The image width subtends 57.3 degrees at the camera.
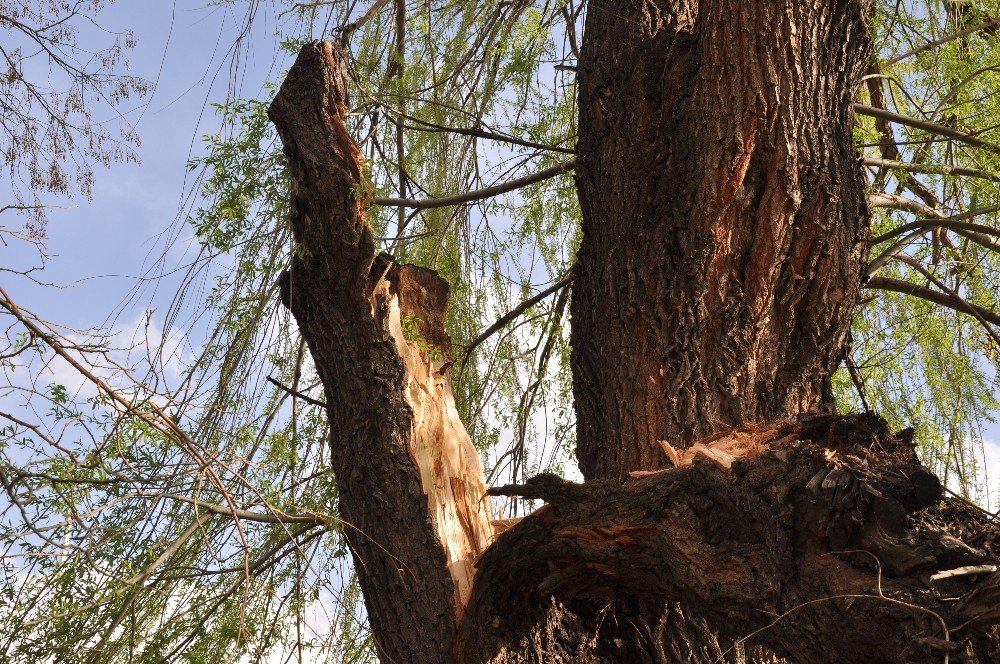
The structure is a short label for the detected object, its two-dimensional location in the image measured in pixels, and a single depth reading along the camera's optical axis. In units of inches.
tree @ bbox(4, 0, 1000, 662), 79.9
